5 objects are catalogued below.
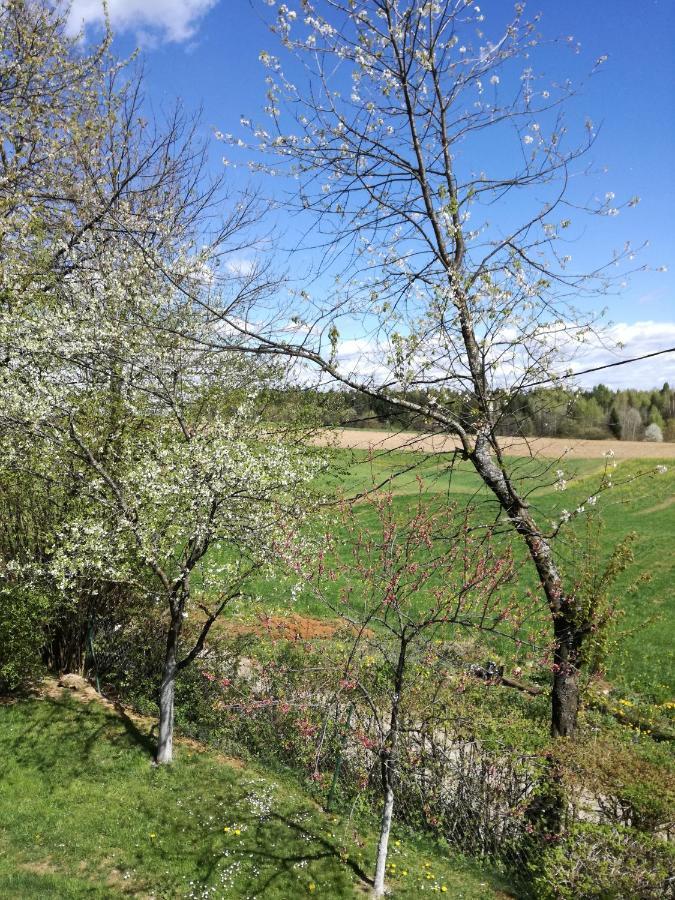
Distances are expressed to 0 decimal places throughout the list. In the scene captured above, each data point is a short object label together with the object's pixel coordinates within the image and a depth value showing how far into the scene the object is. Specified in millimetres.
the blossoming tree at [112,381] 6492
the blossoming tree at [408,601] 4867
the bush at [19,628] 7402
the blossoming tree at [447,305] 4777
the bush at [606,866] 4121
